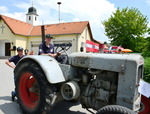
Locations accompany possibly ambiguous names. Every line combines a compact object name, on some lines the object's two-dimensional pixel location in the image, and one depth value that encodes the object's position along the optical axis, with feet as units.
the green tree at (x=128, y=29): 84.38
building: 67.87
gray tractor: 7.36
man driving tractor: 12.71
